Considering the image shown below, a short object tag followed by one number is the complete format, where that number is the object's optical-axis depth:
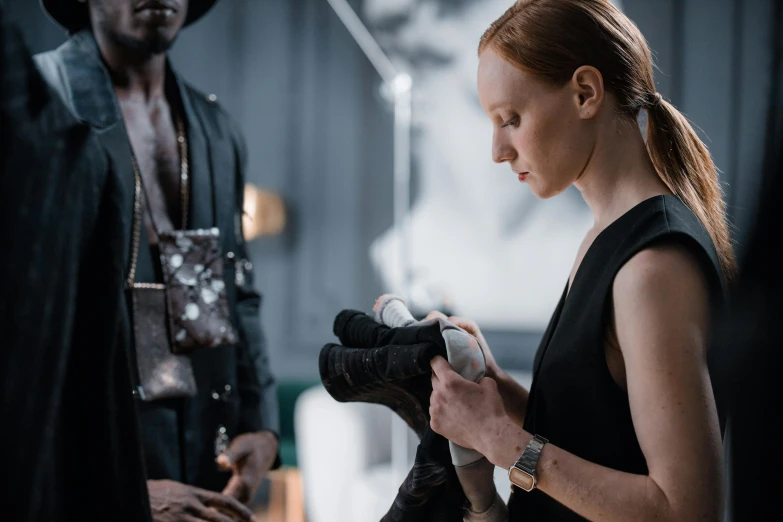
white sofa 2.73
